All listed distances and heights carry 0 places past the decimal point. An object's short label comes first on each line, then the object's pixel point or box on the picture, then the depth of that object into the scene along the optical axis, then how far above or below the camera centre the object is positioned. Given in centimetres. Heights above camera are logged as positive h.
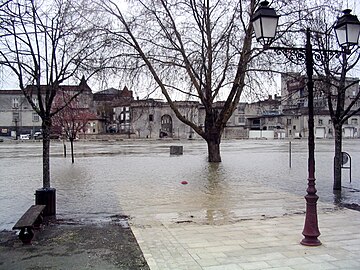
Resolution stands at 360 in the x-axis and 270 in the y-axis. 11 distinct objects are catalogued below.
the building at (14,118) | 8975 +349
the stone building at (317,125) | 8888 +168
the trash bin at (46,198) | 878 -139
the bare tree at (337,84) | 1122 +136
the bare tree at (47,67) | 913 +154
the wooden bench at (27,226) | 637 -142
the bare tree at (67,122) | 2859 +86
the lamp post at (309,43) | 604 +143
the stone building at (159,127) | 8694 +136
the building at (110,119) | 9038 +346
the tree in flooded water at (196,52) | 1984 +405
